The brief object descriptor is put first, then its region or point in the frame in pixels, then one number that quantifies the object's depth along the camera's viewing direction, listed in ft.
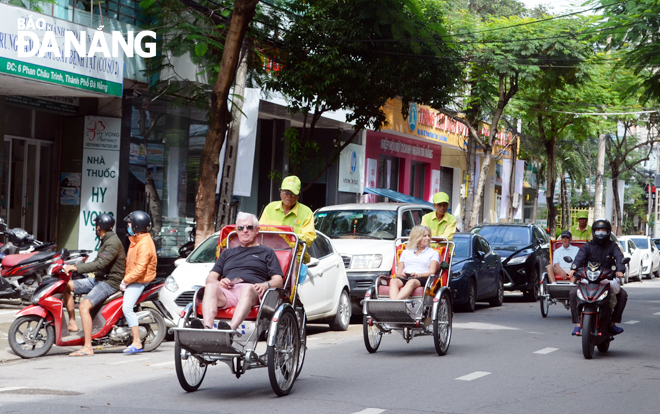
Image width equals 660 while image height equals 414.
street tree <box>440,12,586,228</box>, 83.05
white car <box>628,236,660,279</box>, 103.04
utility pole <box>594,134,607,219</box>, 126.62
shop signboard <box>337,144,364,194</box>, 94.48
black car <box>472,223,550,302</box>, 62.64
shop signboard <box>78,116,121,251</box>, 60.75
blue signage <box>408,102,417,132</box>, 104.80
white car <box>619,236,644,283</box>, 94.73
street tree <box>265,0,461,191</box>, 58.39
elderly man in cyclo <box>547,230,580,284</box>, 52.05
